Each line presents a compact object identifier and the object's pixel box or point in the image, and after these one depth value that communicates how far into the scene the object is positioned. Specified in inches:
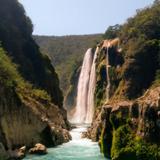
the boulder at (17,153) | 1712.1
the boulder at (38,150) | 1895.9
